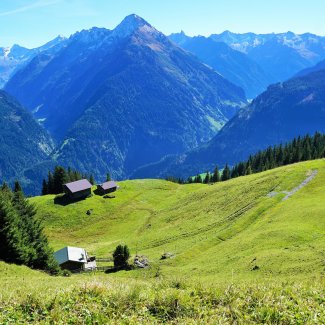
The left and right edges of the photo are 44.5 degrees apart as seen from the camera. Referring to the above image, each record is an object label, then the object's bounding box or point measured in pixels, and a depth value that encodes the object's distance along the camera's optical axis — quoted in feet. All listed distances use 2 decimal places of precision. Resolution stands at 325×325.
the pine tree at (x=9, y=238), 143.13
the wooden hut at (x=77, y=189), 465.47
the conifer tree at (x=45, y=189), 557.91
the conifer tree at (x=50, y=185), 549.13
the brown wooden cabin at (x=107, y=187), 495.00
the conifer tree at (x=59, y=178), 536.87
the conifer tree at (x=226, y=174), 626.23
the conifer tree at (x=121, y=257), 244.01
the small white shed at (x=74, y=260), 280.51
